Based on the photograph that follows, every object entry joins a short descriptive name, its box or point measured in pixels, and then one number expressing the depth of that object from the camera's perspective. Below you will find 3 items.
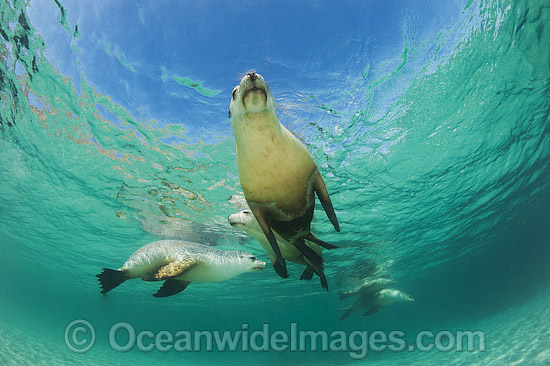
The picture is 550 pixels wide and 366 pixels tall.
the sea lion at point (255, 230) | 4.40
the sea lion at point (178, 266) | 3.99
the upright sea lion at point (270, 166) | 2.21
